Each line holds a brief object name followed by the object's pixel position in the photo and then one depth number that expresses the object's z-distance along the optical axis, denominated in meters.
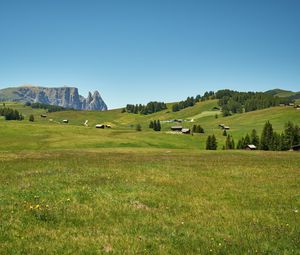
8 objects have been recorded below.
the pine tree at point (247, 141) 143.50
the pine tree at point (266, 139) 138.75
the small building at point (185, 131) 194.75
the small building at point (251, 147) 134.75
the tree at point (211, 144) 142.64
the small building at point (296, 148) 120.62
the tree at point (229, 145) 144.90
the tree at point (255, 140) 144.88
